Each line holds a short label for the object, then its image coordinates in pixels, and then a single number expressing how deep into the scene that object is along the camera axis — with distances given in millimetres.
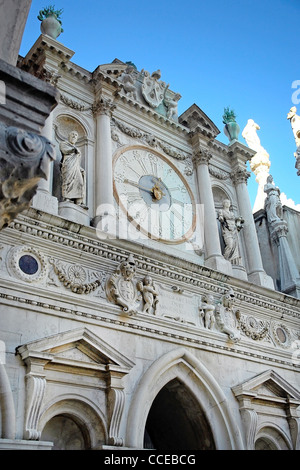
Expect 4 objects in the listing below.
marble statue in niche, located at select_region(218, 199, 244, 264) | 10789
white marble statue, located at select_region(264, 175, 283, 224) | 12686
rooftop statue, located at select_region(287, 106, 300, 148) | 13665
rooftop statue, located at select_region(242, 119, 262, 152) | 15016
